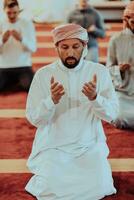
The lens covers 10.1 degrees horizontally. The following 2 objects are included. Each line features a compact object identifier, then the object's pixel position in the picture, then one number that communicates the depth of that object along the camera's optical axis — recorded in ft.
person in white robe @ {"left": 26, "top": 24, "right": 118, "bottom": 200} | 14.52
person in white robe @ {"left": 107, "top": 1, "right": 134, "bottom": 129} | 20.63
